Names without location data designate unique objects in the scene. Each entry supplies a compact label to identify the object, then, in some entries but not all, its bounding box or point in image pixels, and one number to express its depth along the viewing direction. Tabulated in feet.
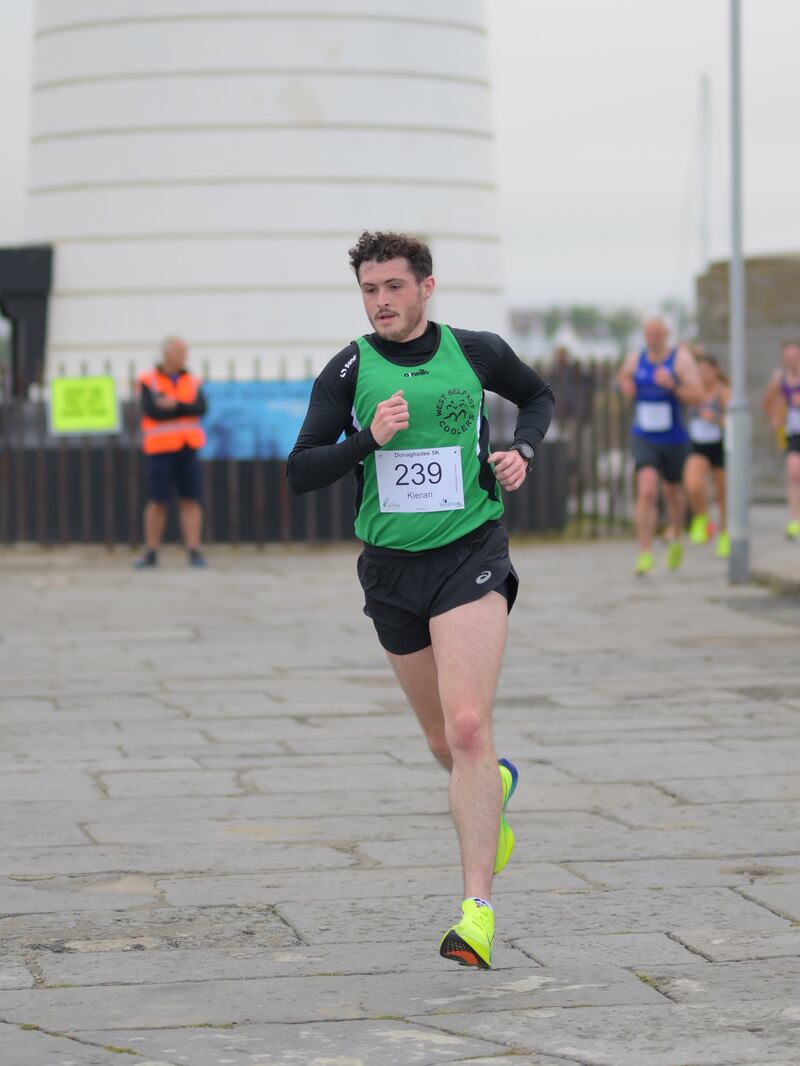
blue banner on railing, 131.13
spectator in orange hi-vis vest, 116.78
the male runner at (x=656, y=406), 103.35
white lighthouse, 142.61
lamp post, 104.63
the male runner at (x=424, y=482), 36.32
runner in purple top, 123.44
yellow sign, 129.39
